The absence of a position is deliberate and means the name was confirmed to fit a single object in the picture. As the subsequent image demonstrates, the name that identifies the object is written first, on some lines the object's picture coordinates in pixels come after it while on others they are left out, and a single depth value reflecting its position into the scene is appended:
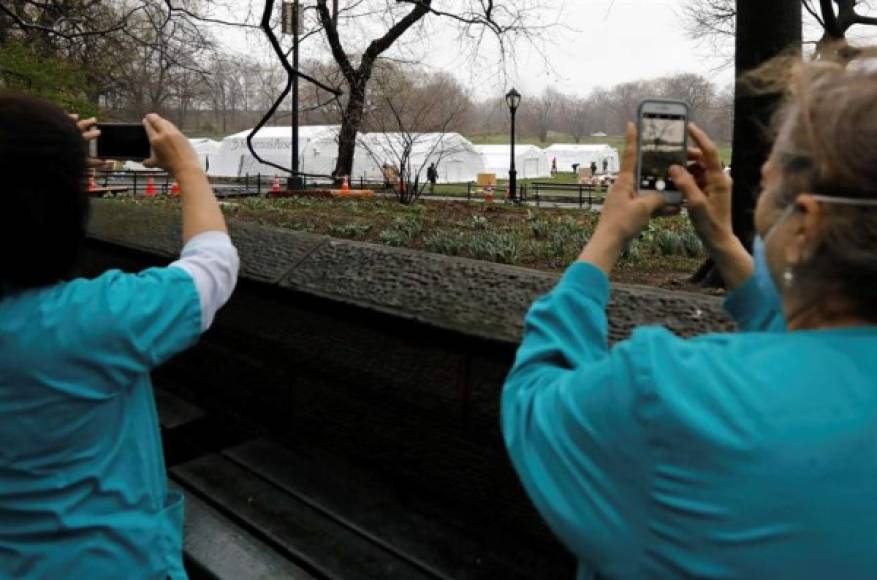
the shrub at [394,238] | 5.17
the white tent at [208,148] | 53.33
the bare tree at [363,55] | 12.56
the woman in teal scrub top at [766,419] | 0.85
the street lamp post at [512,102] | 25.53
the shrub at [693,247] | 5.50
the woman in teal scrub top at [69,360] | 1.50
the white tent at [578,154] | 67.56
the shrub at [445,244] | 4.83
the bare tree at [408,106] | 15.88
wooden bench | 2.49
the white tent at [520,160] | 60.40
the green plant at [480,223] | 6.77
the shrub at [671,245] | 5.45
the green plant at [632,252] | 5.09
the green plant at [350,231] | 5.50
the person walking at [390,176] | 12.70
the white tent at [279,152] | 45.94
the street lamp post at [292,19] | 7.79
